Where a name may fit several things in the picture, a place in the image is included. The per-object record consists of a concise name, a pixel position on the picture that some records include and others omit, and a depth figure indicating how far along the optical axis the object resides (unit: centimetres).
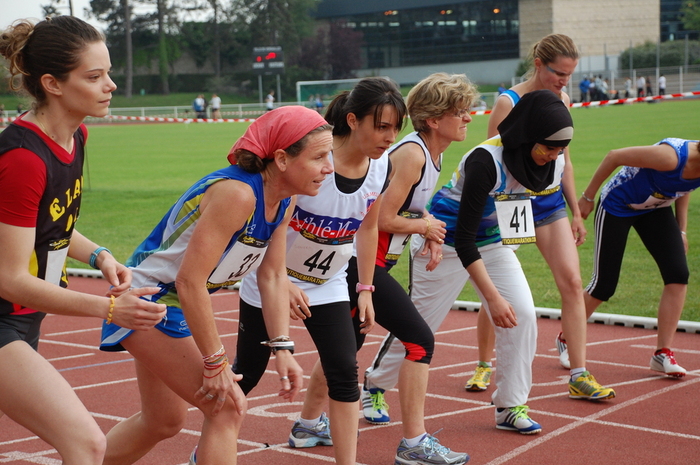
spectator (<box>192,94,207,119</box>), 5325
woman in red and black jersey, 291
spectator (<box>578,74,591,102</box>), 4834
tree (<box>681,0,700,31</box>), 7031
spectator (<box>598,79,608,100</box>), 4806
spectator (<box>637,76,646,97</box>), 5128
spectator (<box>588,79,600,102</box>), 4825
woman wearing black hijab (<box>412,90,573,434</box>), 475
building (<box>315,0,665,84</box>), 7369
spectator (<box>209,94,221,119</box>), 5185
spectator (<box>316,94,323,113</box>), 5087
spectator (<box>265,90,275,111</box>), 5206
